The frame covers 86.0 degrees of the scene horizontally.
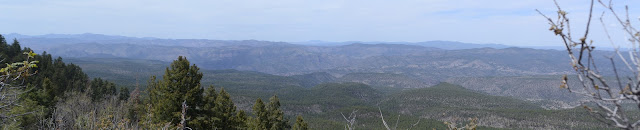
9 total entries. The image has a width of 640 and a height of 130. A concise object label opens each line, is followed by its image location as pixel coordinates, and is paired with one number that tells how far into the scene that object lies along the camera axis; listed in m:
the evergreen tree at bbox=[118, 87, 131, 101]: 41.44
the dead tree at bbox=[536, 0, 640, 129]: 2.45
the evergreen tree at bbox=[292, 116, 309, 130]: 25.57
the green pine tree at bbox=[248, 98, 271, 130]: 26.39
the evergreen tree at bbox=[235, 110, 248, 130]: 25.30
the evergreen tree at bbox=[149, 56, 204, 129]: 16.89
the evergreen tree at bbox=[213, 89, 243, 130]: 19.93
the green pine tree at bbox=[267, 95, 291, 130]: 27.58
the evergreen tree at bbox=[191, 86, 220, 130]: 17.36
